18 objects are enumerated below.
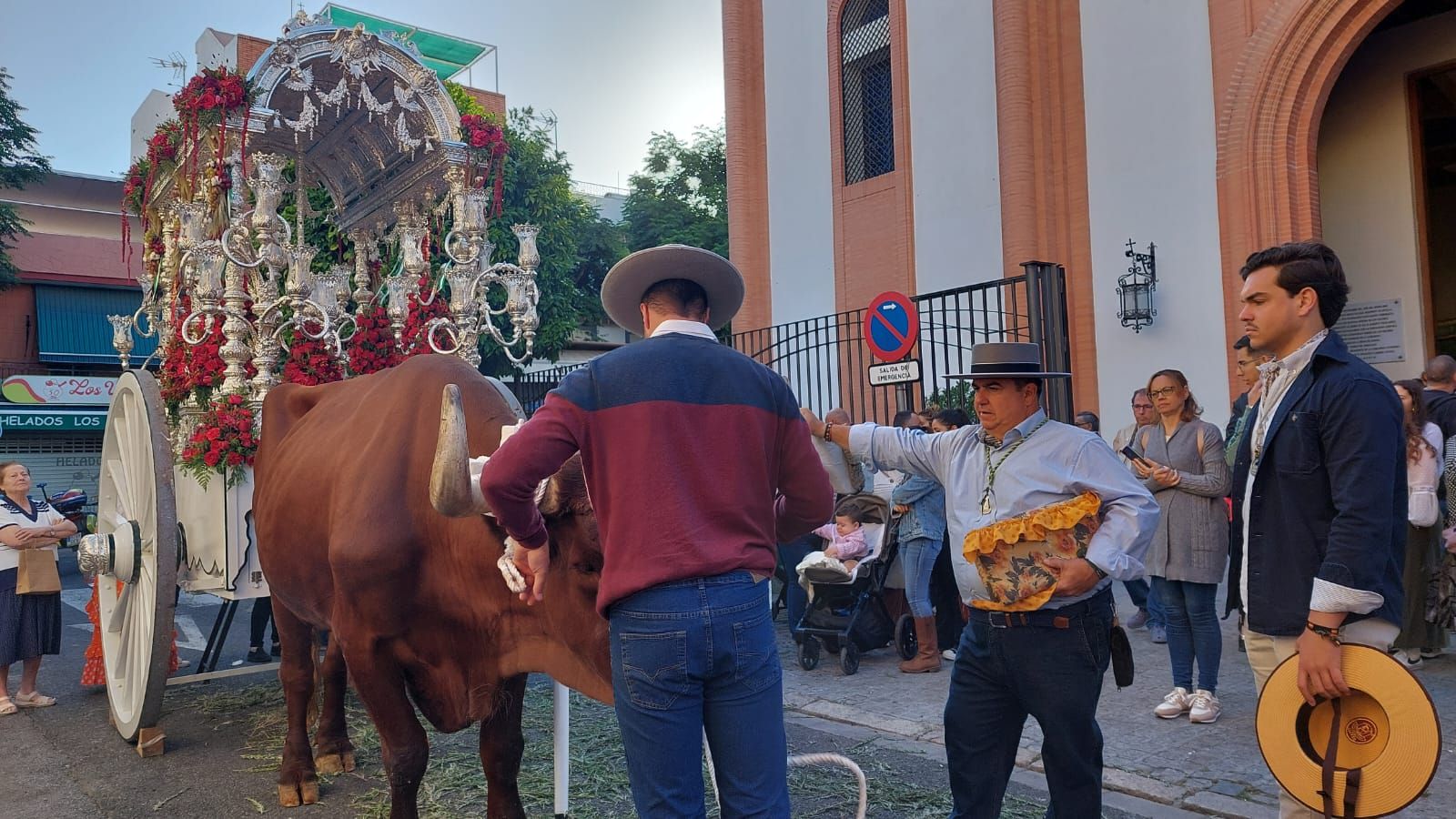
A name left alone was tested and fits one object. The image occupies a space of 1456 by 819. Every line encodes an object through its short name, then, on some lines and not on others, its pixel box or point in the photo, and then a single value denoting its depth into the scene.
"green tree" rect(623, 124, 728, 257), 26.86
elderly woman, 6.41
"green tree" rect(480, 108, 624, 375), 21.61
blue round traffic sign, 8.26
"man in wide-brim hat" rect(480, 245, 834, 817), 2.38
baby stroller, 7.04
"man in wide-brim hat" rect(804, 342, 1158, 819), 3.04
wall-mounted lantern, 11.41
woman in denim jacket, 6.98
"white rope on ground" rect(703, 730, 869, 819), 3.25
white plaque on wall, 11.77
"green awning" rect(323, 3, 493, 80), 35.84
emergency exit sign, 7.86
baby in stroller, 7.04
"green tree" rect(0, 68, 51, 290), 21.52
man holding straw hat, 2.60
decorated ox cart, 5.41
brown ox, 2.88
